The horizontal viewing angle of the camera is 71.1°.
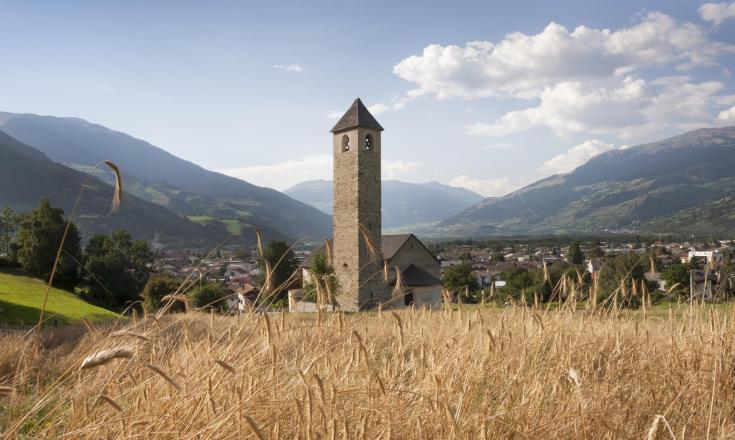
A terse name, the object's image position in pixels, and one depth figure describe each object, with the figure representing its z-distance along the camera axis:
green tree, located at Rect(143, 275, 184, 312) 33.97
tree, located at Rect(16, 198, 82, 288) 34.09
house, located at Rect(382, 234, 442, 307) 40.59
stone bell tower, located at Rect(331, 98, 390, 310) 36.31
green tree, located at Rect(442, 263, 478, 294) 46.96
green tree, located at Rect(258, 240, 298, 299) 34.86
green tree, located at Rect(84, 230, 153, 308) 35.97
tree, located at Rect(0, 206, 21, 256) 48.81
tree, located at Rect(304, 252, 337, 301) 28.14
